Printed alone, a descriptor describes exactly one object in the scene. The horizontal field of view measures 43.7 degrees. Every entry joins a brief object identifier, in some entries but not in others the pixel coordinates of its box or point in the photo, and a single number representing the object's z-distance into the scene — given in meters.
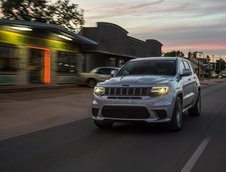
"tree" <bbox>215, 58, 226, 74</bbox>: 107.76
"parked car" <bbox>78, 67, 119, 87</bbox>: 18.49
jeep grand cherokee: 5.98
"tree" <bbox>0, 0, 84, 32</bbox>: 26.83
